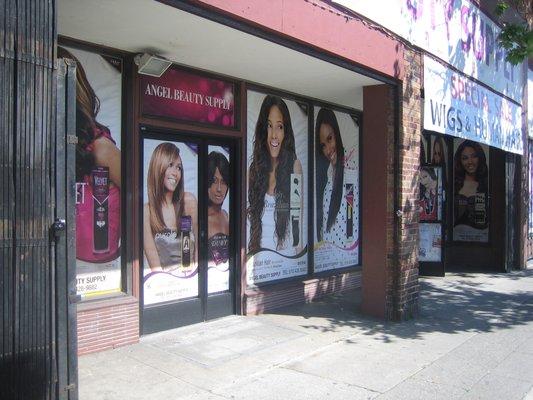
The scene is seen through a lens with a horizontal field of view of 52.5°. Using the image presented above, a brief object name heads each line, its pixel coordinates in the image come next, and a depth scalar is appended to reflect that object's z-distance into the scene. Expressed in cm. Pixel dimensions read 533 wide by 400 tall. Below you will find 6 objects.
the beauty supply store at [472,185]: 964
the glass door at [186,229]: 643
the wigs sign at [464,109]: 804
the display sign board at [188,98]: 636
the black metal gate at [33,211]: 320
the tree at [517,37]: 972
